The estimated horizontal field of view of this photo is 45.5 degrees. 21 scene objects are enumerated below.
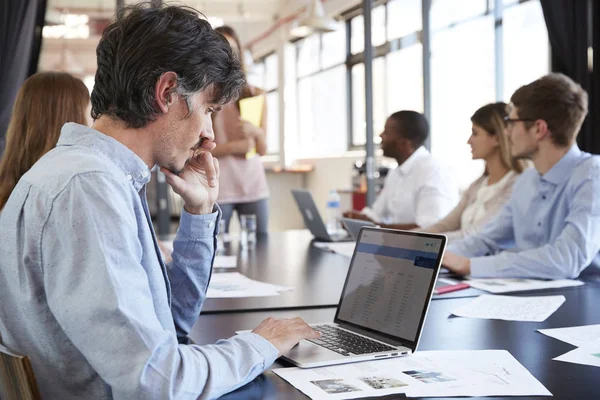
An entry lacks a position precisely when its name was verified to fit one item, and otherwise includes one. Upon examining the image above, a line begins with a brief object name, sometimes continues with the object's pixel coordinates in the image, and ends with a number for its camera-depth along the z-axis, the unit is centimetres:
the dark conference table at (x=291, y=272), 185
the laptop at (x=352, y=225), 281
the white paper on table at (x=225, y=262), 265
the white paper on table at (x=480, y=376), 108
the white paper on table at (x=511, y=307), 164
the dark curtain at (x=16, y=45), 432
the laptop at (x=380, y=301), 128
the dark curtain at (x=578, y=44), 385
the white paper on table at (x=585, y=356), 125
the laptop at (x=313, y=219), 345
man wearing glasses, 222
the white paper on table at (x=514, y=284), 201
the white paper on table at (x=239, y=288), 201
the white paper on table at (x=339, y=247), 293
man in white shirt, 399
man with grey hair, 90
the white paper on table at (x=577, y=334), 140
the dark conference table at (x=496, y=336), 111
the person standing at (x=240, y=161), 362
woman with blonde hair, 332
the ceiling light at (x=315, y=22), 633
